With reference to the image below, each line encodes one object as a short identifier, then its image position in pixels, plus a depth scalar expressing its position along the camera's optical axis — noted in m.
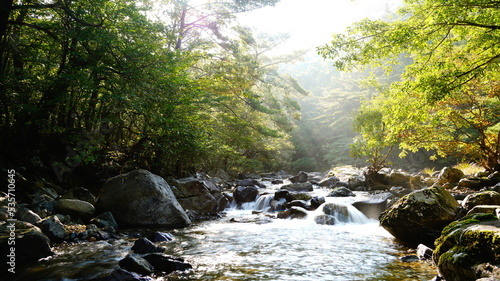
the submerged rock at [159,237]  6.69
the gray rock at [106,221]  7.46
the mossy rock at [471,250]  3.33
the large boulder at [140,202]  8.18
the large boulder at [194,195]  10.84
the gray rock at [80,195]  8.85
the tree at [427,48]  6.12
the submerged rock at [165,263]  4.72
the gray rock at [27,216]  5.98
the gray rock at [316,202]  11.35
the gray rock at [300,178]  21.44
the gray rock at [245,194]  13.30
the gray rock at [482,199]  6.14
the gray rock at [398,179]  15.44
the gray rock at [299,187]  16.00
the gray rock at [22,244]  4.66
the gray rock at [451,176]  13.09
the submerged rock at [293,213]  10.26
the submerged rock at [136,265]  4.46
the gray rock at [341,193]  13.56
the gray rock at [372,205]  9.98
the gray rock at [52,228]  6.00
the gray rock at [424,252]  5.33
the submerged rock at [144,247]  5.63
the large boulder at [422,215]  6.02
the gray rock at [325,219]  9.46
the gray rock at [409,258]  5.28
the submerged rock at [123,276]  4.09
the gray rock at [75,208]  7.30
